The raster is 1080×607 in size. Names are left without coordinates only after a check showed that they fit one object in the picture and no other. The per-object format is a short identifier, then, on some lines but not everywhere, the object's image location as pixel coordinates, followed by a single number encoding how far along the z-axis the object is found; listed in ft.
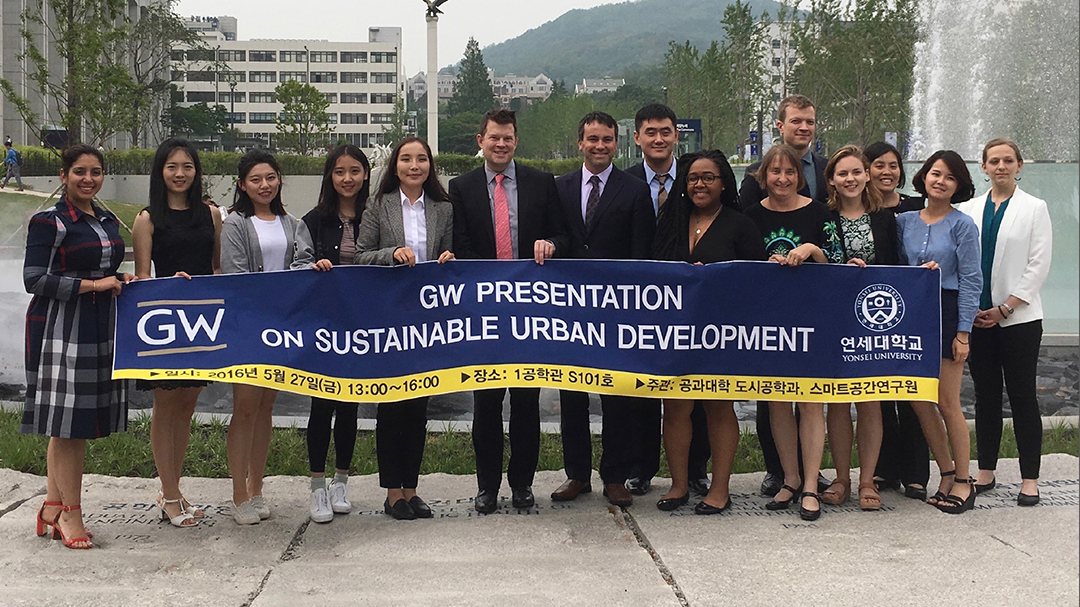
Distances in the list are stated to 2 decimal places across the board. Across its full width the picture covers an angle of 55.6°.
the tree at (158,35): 141.72
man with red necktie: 17.98
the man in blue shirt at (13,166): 94.53
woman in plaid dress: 15.80
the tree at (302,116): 220.43
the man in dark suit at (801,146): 19.02
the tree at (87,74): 72.49
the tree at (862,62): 116.88
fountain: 54.65
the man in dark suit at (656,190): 18.85
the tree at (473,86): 441.27
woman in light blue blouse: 17.67
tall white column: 125.29
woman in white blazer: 17.97
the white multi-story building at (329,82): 429.38
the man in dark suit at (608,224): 18.22
